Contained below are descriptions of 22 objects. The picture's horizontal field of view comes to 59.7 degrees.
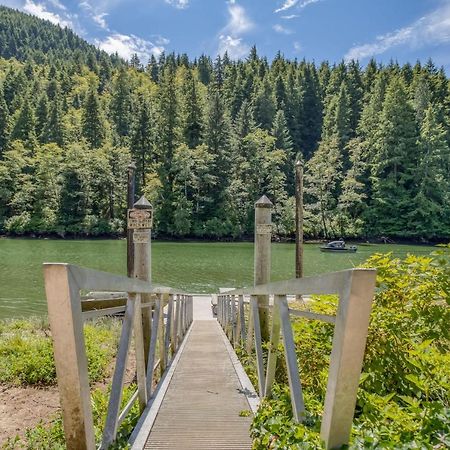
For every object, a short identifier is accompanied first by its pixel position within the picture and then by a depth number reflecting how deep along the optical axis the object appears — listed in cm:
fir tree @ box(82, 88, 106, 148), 5984
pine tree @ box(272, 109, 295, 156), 6034
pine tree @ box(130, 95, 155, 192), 5350
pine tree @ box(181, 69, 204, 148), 5344
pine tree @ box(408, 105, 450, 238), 4438
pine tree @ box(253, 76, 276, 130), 6656
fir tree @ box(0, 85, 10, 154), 5756
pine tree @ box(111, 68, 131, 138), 6906
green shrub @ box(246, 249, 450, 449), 153
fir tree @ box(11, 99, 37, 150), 5762
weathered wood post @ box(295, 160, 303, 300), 1284
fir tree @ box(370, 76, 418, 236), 4659
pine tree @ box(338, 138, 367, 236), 4703
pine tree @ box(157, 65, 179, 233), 4881
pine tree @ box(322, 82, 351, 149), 6002
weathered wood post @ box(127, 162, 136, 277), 1019
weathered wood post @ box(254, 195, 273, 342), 494
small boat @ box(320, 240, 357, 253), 3369
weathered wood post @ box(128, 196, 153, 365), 420
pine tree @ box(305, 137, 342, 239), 4797
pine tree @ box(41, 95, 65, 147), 5972
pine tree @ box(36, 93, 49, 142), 6225
